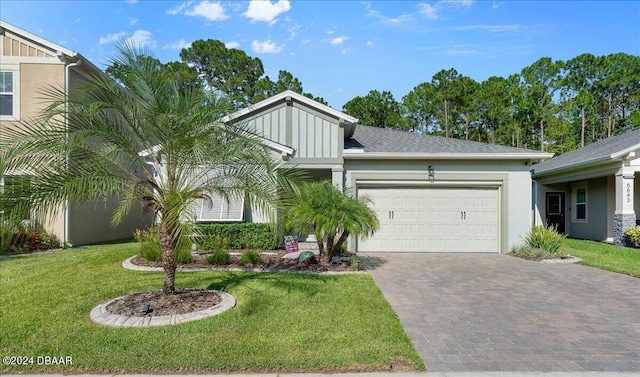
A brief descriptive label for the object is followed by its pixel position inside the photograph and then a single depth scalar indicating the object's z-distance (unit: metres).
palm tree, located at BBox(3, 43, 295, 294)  4.78
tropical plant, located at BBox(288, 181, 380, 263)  7.73
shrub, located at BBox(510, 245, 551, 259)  10.17
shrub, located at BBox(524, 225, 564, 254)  10.37
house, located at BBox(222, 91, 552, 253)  11.47
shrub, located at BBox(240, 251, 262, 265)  8.54
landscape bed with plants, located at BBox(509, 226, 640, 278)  9.38
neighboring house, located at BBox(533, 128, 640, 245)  12.02
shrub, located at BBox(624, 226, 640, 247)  11.45
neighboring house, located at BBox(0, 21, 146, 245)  11.18
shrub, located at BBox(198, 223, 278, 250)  10.60
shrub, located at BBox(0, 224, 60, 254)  10.08
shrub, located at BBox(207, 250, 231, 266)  8.59
